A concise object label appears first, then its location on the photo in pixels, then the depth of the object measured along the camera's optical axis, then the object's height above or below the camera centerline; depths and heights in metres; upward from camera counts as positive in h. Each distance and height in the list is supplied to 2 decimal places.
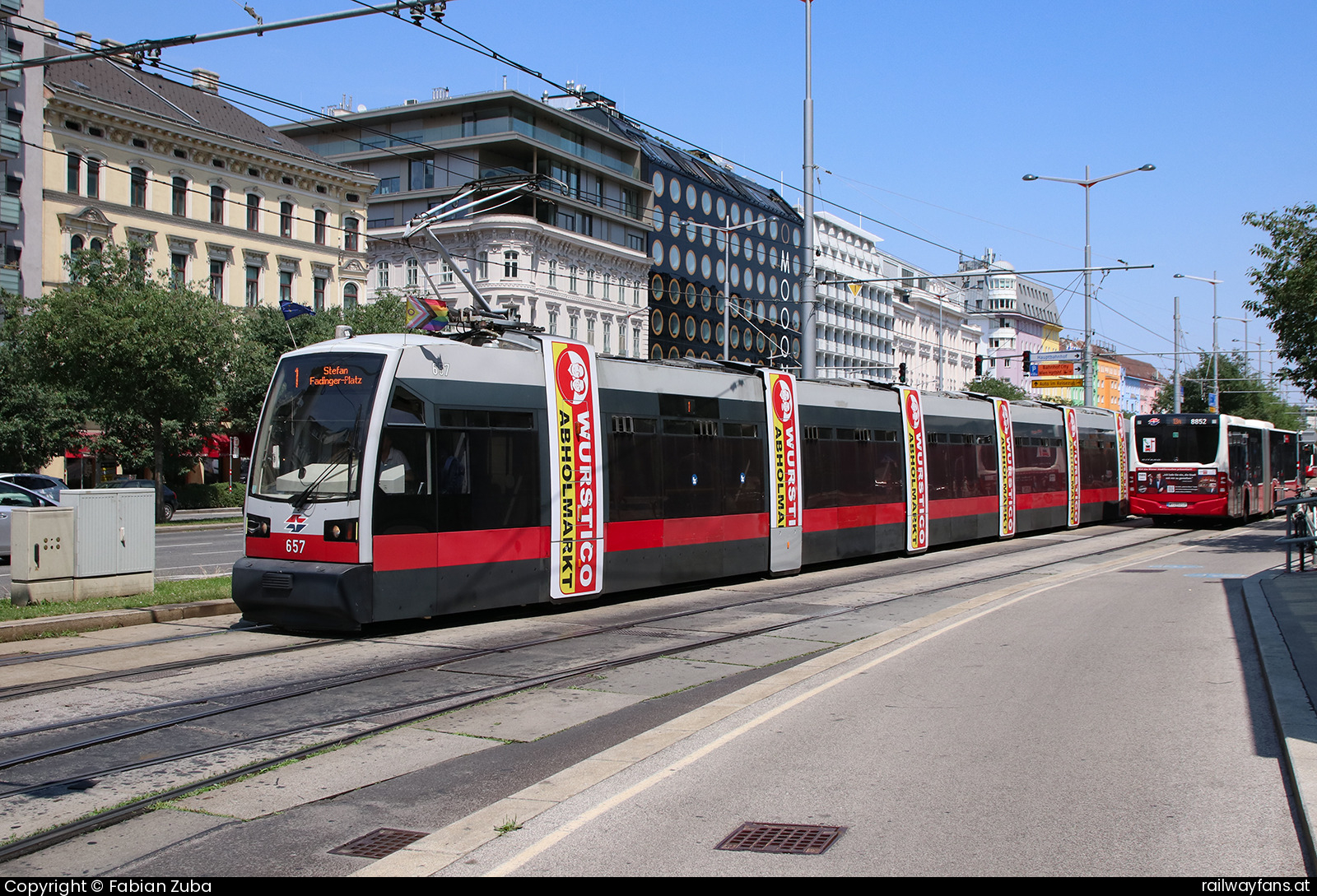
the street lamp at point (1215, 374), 63.28 +5.72
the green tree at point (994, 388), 89.50 +7.04
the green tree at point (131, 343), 34.78 +4.33
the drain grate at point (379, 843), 5.06 -1.69
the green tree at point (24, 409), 38.41 +2.55
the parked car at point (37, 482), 28.97 -0.01
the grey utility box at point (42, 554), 12.42 -0.80
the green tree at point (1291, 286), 23.42 +3.93
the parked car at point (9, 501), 21.25 -0.38
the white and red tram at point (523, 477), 11.33 +0.00
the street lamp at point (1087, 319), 43.25 +6.04
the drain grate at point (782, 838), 4.95 -1.64
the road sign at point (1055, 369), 58.84 +5.49
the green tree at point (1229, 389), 70.94 +5.39
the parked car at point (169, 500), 39.03 -0.71
